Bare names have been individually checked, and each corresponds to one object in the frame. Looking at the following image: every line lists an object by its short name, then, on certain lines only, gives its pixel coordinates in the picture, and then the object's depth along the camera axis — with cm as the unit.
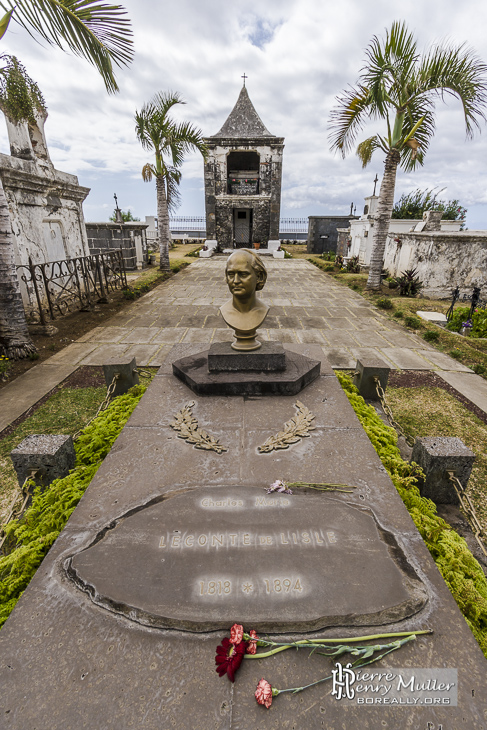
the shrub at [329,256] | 2147
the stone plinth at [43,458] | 285
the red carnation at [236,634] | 150
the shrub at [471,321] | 822
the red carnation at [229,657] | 142
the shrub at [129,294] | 1083
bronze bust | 338
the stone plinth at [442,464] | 290
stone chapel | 2175
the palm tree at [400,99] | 852
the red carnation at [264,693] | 134
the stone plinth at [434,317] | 887
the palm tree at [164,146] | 1291
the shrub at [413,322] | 830
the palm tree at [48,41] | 466
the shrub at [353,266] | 1672
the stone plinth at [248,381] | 347
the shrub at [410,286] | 1154
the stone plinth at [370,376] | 443
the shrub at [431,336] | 748
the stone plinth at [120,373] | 453
